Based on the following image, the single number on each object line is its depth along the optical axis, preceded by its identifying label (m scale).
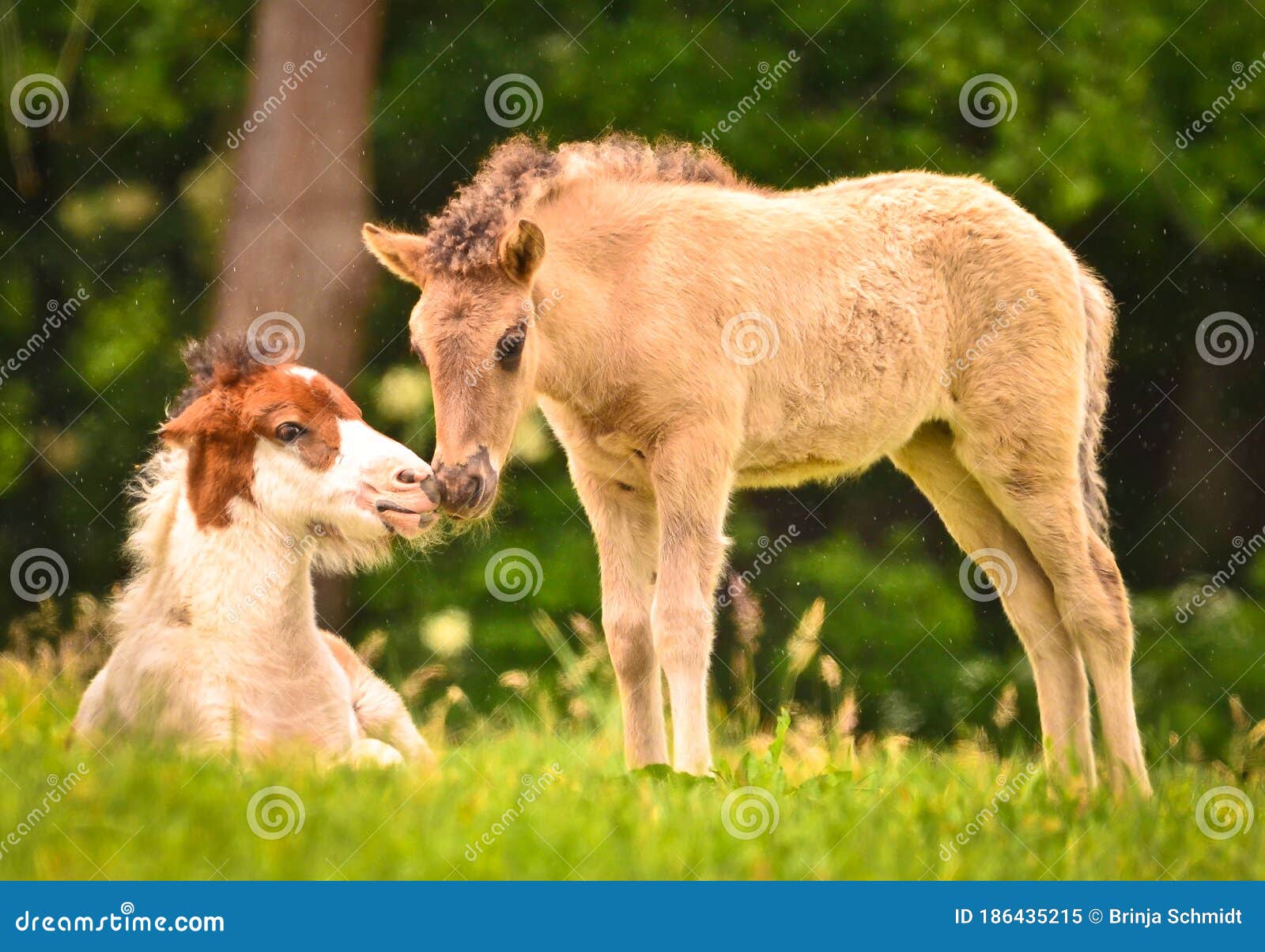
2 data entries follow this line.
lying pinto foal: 10.62
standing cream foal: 11.09
